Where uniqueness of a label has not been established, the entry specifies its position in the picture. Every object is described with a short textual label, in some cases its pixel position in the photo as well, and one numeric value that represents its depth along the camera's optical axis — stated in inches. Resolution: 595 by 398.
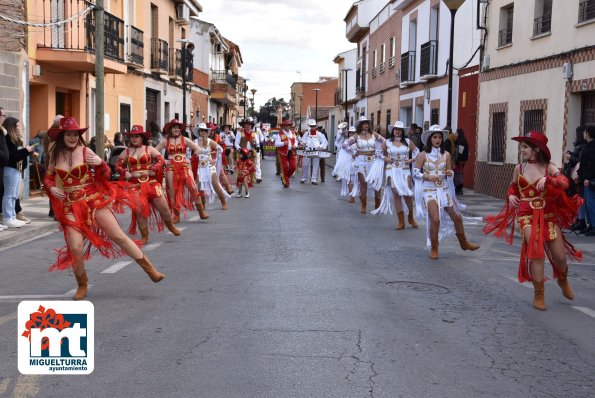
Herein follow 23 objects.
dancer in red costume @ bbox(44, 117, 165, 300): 290.5
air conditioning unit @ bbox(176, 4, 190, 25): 1413.6
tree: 3945.9
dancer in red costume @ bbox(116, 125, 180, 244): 416.5
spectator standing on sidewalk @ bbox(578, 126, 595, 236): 496.7
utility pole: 663.8
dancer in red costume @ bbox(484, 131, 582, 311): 287.1
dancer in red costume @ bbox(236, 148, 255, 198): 768.3
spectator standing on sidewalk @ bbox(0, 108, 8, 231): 478.0
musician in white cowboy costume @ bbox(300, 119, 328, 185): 992.9
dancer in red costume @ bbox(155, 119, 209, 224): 502.6
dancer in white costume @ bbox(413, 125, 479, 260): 400.8
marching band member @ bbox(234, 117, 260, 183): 804.7
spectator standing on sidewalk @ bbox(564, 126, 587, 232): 525.0
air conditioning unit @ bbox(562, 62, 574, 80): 666.2
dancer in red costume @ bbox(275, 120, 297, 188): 921.5
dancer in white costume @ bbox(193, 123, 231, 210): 593.3
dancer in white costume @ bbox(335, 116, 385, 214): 606.2
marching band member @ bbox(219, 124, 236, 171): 1065.9
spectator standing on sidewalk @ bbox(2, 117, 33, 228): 499.5
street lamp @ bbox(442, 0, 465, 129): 720.3
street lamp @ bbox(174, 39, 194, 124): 1182.0
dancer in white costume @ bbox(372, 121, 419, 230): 532.1
